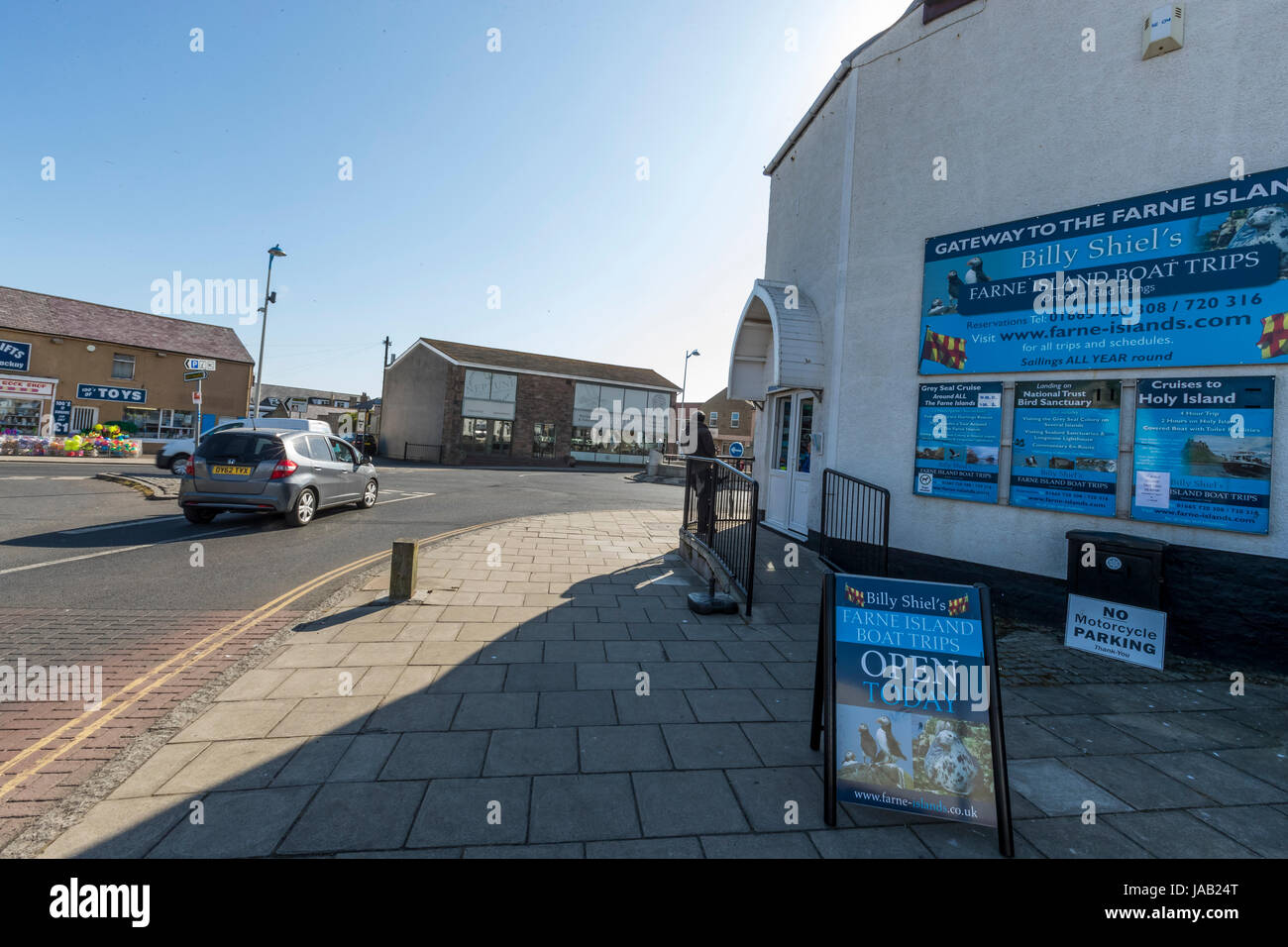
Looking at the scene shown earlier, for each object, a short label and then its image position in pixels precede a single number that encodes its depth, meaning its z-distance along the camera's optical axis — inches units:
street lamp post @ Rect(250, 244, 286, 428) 943.7
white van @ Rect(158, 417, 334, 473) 685.3
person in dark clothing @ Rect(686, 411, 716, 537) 299.4
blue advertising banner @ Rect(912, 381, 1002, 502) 258.1
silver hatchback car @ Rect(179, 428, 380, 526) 363.9
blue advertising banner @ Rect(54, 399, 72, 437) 1106.7
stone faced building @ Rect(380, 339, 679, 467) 1384.1
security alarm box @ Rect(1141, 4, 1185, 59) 217.5
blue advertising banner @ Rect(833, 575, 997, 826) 105.6
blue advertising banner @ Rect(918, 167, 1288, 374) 201.8
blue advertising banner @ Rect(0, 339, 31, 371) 1066.7
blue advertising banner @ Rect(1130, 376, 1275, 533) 198.7
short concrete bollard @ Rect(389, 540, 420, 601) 231.9
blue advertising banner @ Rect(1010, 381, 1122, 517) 228.7
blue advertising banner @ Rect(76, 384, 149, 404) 1143.6
